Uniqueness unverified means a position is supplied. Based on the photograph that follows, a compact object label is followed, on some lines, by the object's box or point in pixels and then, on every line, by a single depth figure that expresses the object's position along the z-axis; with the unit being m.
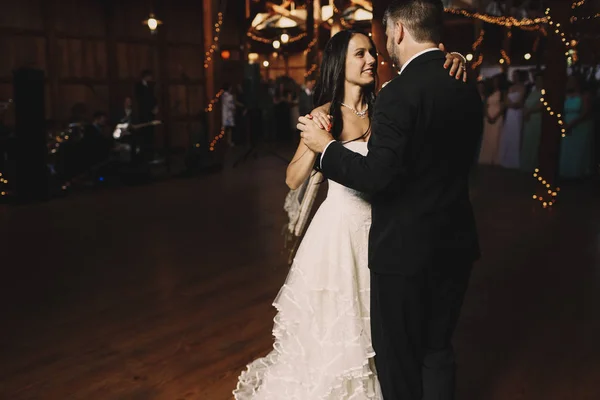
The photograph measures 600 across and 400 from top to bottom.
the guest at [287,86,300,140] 14.10
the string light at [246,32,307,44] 15.20
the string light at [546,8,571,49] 6.18
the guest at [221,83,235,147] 12.55
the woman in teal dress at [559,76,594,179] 8.20
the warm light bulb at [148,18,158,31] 9.55
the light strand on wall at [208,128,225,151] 9.08
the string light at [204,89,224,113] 9.22
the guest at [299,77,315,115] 11.59
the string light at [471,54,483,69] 12.14
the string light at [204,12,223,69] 9.15
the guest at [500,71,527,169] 9.42
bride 2.05
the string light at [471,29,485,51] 12.96
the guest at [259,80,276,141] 13.59
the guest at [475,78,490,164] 9.53
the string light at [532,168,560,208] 6.55
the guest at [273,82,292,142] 13.84
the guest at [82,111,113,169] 7.57
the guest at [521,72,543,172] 8.80
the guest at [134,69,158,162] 8.89
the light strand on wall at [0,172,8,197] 6.66
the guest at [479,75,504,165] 9.64
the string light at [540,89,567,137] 6.44
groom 1.59
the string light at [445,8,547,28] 9.59
